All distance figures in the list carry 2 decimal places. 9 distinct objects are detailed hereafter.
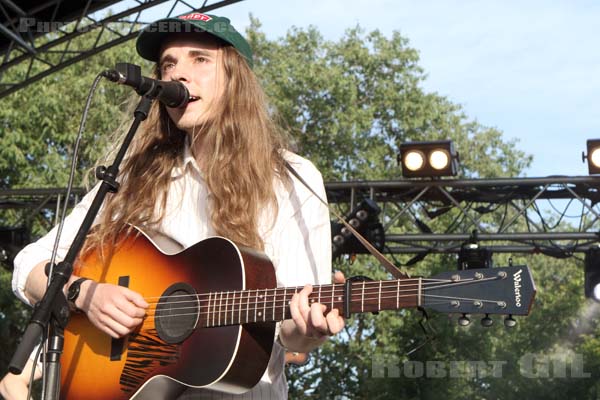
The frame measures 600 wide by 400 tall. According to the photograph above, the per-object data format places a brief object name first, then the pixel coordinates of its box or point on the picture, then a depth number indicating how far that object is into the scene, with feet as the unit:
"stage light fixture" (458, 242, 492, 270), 30.71
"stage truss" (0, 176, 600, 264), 30.37
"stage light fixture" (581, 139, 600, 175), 28.86
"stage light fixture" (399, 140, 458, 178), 29.76
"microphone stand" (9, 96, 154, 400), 8.02
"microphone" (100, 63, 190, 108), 9.33
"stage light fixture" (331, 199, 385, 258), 29.53
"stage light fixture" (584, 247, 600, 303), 30.76
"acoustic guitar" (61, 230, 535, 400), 7.95
